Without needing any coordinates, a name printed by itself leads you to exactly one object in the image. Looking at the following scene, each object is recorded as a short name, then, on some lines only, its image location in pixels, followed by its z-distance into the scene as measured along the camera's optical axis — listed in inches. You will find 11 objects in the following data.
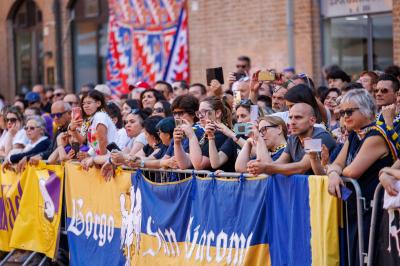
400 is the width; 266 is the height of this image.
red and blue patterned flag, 1463.1
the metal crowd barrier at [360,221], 514.4
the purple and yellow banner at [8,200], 920.4
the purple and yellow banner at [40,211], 852.7
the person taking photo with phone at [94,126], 812.5
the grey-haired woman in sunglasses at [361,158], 516.1
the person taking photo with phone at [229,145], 652.3
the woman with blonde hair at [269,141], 622.6
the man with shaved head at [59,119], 912.1
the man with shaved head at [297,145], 564.8
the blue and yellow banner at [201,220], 546.6
